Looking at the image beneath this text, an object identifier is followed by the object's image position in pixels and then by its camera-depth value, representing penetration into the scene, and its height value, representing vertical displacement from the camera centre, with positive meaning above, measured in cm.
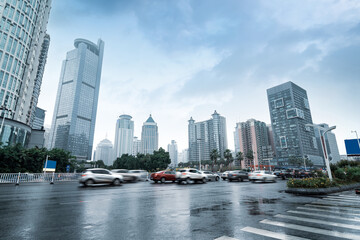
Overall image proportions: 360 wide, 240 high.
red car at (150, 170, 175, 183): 2345 -79
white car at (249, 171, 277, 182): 2612 -95
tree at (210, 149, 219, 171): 9706 +711
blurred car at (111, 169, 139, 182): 2466 -71
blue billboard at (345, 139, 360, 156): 2562 +290
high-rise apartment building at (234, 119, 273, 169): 17588 +2926
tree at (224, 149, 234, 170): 10415 +776
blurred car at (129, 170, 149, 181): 2606 -64
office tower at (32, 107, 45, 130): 15941 +4389
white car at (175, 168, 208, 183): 2270 -70
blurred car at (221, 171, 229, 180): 3163 -97
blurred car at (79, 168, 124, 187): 1797 -71
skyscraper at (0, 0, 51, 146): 4888 +3101
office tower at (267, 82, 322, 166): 15950 +3951
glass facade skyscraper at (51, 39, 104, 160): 18675 +3986
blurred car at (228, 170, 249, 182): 2811 -99
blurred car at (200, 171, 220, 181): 2769 -110
